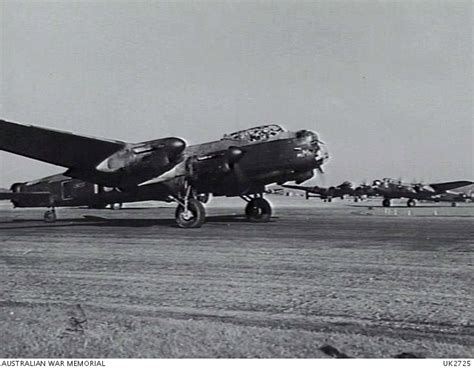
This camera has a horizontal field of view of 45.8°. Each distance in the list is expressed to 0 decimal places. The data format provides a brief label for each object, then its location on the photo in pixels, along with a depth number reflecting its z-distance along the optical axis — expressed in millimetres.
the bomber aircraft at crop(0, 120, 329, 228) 18516
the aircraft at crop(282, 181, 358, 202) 67400
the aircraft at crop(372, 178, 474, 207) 60375
